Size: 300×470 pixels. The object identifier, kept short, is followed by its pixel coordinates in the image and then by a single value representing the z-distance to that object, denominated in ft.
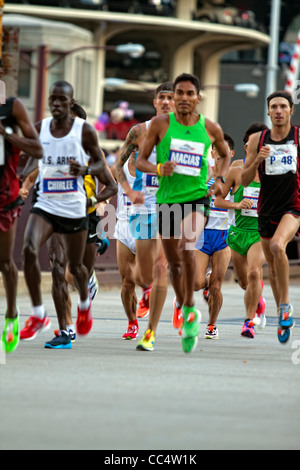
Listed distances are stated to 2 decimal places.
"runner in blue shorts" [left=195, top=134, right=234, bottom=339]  75.56
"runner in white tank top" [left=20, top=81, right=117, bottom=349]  58.54
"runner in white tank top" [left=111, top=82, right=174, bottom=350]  62.49
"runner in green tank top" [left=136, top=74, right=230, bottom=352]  60.13
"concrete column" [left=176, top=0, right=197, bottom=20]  406.41
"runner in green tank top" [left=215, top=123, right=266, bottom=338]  75.41
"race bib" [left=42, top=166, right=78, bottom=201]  58.85
